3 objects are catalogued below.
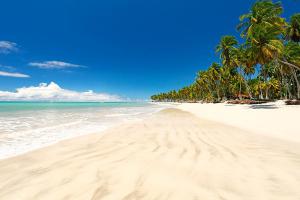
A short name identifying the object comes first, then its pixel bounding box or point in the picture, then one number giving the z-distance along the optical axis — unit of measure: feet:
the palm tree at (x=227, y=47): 161.80
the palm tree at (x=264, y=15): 92.53
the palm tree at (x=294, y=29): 137.80
